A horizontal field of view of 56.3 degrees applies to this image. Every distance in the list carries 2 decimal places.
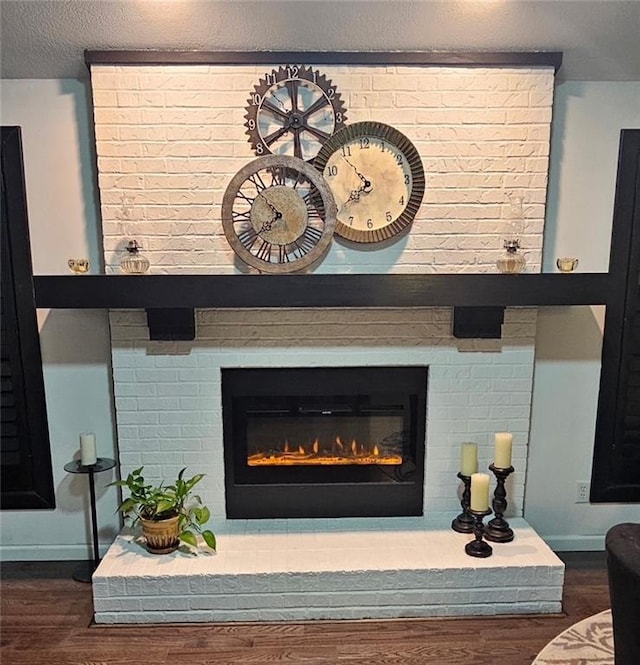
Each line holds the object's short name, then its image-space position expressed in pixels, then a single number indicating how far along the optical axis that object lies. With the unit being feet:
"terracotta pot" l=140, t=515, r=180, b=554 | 8.41
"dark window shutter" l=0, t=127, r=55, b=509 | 8.91
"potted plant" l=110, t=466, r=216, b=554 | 8.43
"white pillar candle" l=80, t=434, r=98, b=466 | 8.91
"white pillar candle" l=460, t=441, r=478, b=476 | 9.00
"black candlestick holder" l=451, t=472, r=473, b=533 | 9.04
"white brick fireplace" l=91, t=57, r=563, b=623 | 8.20
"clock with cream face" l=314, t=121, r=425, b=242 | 8.36
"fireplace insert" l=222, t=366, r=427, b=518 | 9.34
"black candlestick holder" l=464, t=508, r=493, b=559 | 8.37
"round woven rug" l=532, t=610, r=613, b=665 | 7.31
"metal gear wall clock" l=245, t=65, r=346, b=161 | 8.23
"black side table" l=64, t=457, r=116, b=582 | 8.93
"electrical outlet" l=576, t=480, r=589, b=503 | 10.00
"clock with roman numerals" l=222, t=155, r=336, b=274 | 8.24
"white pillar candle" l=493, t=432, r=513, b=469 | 8.65
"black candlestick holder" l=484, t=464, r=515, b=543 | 8.80
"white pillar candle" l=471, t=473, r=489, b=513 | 8.30
